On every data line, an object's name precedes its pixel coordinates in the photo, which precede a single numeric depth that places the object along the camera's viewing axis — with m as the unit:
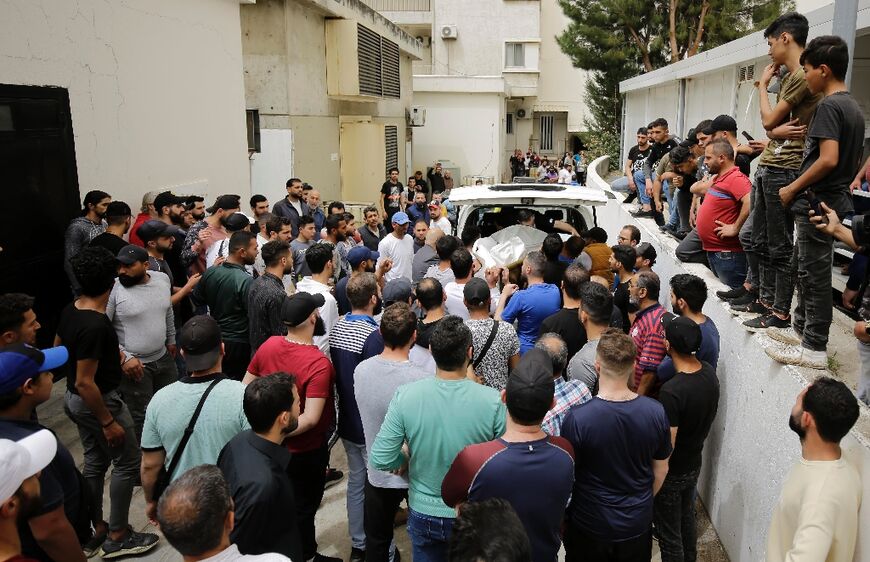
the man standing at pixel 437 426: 3.22
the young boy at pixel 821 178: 3.67
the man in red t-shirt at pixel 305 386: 3.96
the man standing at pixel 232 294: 5.38
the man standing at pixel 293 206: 9.31
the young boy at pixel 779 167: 4.23
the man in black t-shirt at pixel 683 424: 3.79
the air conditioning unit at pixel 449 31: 32.66
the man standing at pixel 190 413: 3.35
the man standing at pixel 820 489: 2.58
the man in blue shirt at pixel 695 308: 4.24
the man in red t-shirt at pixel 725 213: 5.31
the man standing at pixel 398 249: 7.53
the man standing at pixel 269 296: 5.07
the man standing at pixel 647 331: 4.33
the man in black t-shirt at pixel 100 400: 4.23
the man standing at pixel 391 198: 12.84
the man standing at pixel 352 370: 4.34
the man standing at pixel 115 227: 5.87
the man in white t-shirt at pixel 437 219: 9.51
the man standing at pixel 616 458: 3.21
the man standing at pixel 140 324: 4.84
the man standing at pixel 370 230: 8.75
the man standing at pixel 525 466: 2.84
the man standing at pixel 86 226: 6.28
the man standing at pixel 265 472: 2.85
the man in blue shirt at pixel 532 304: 5.11
